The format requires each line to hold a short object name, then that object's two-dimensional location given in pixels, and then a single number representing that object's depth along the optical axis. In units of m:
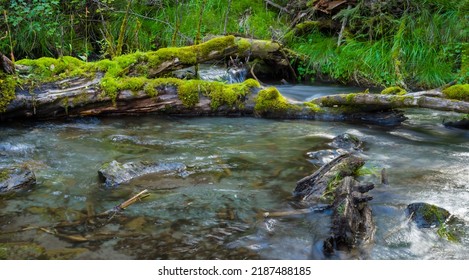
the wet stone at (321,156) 4.44
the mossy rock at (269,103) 6.32
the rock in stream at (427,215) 2.98
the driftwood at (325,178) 3.39
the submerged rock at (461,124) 5.95
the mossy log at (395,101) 5.21
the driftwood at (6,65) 5.46
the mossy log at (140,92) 5.70
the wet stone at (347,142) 4.89
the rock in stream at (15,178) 3.48
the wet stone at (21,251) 2.50
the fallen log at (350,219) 2.66
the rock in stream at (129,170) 3.68
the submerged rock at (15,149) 4.56
